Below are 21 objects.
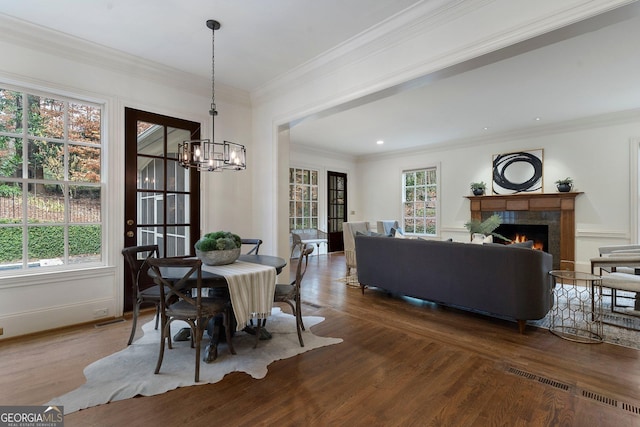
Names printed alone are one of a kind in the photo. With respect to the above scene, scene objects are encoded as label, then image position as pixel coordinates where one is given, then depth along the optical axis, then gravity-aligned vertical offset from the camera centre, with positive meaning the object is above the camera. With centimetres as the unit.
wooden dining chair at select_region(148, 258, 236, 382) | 213 -70
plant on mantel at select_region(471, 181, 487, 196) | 688 +55
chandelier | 273 +49
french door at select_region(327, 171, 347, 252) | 881 +14
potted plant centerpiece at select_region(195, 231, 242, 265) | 261 -31
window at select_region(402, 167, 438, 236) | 794 +31
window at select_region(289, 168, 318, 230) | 785 +37
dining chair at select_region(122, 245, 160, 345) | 260 -69
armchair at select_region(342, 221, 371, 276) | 530 -49
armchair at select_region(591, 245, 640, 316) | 305 -67
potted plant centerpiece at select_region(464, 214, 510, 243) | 482 -24
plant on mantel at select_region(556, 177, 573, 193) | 579 +52
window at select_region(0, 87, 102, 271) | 294 +32
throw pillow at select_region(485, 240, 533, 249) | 314 -34
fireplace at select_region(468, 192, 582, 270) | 585 -5
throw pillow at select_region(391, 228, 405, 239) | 466 -32
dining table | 234 -56
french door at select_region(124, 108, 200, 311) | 354 +30
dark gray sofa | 296 -68
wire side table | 289 -115
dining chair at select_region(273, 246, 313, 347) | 272 -73
